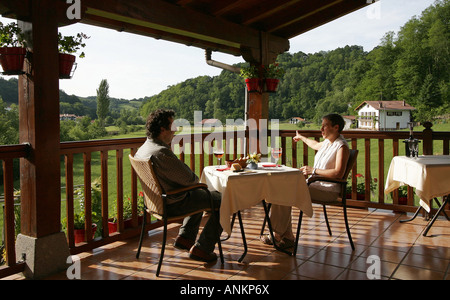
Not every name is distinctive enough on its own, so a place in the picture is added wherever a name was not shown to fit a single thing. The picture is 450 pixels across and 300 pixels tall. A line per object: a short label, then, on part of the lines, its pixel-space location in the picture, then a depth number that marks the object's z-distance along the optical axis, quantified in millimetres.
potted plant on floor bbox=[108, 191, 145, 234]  3615
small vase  3215
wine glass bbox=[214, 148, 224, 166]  3284
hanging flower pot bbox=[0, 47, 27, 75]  2379
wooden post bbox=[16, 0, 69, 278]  2520
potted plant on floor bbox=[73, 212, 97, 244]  3264
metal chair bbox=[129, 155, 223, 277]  2652
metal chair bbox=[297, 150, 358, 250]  3160
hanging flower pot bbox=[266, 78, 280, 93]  4910
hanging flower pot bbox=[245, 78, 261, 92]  4887
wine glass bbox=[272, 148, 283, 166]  3369
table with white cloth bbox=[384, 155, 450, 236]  3338
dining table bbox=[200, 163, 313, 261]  2844
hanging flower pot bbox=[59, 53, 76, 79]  2674
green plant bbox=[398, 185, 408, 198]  4562
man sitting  2715
